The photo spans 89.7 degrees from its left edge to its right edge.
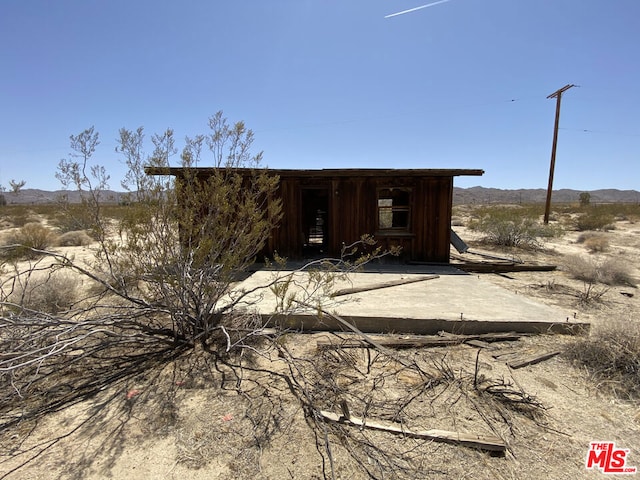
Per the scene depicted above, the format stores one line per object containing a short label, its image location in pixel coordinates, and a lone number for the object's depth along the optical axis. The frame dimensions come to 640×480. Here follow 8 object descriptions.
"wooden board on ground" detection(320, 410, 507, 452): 2.41
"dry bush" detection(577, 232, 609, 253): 12.62
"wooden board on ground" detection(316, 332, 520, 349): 3.99
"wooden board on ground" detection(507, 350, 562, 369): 3.63
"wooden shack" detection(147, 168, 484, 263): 8.70
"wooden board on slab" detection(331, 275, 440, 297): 5.70
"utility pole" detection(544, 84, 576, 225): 19.84
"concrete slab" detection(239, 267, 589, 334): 4.41
